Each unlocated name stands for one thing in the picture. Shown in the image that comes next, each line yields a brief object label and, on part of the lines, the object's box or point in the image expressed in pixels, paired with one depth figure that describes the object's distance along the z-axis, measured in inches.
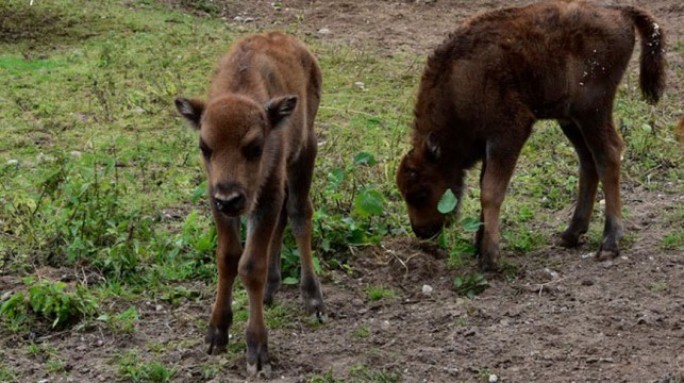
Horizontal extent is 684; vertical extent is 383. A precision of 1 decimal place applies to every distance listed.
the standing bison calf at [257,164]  469.7
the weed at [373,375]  479.8
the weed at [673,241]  624.1
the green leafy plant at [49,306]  537.3
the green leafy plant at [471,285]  580.7
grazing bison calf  610.5
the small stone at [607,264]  606.0
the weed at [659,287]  564.5
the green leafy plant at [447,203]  622.8
